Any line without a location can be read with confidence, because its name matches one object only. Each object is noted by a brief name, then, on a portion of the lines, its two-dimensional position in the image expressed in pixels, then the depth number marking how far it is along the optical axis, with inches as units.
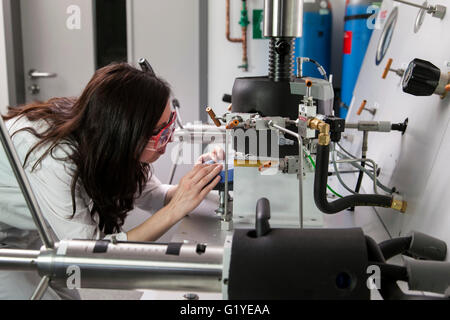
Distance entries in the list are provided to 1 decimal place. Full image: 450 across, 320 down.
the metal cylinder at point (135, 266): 19.2
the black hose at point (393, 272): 18.5
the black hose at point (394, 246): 21.9
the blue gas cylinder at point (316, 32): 129.1
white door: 136.7
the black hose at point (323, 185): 30.8
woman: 40.8
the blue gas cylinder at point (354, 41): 120.2
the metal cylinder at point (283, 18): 39.2
